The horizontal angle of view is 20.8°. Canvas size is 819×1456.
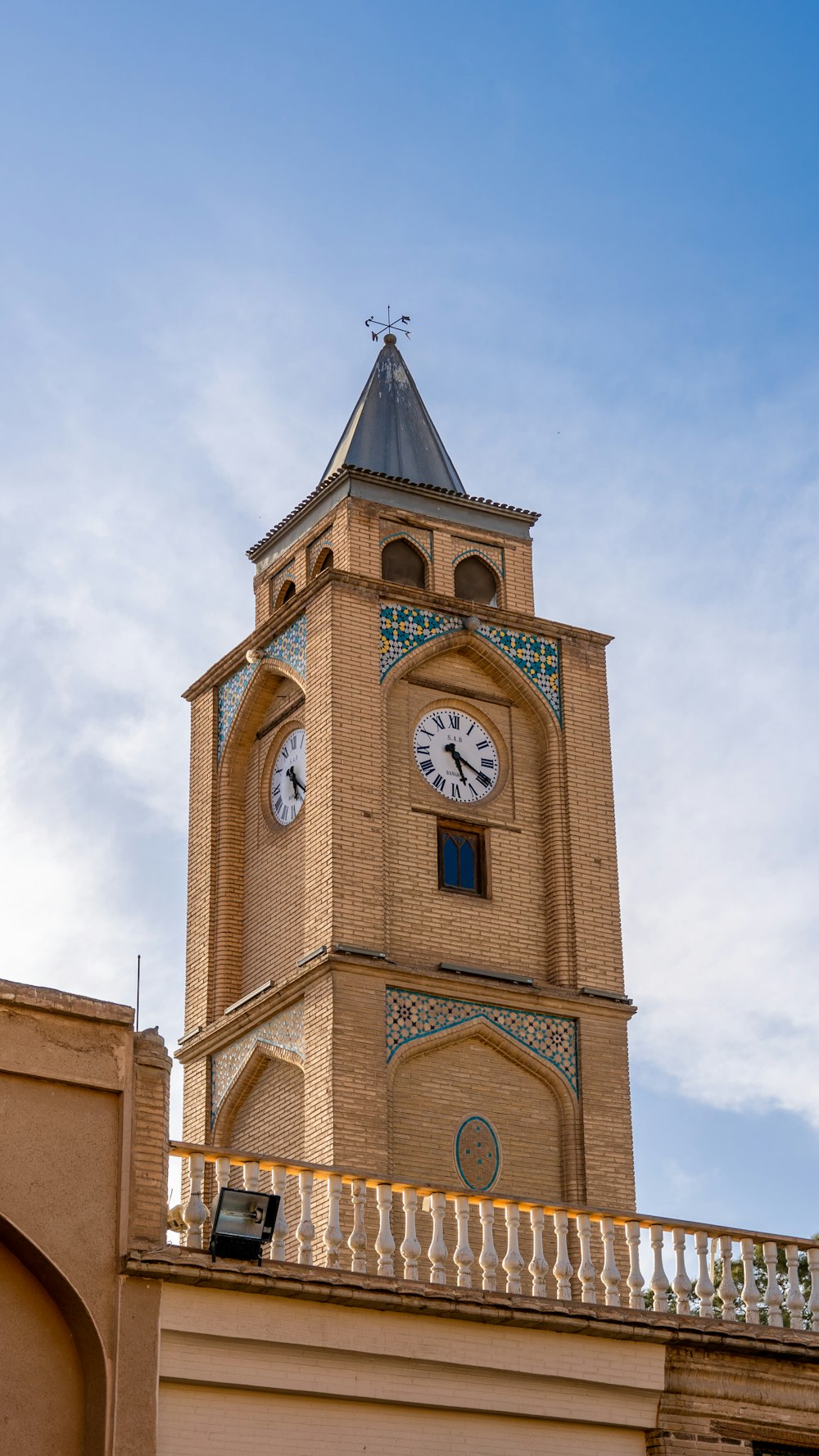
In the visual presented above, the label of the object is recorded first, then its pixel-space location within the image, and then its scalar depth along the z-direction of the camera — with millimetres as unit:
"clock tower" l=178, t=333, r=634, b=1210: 19594
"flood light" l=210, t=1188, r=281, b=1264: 11898
